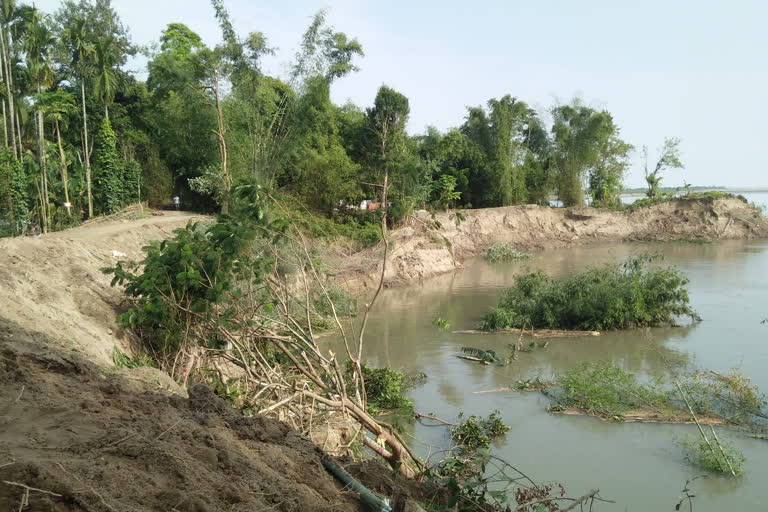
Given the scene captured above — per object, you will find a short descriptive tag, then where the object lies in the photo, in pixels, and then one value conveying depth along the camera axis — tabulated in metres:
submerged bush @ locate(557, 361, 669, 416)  8.21
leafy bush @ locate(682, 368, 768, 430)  7.82
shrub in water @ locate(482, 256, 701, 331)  12.72
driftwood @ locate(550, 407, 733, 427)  7.77
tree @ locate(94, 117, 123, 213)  19.78
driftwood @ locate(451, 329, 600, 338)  12.53
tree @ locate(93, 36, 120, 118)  18.84
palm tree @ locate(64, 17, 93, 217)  18.24
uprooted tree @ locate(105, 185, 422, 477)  5.63
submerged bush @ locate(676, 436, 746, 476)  6.40
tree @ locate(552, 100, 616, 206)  34.00
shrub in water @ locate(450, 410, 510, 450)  7.14
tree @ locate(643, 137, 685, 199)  38.28
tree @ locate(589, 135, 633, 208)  37.03
